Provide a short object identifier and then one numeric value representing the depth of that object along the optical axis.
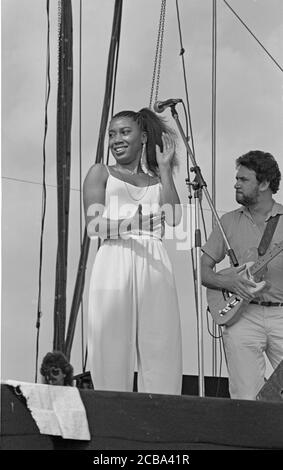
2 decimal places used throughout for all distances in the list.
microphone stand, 5.84
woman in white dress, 5.32
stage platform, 4.18
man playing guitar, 5.95
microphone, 6.05
